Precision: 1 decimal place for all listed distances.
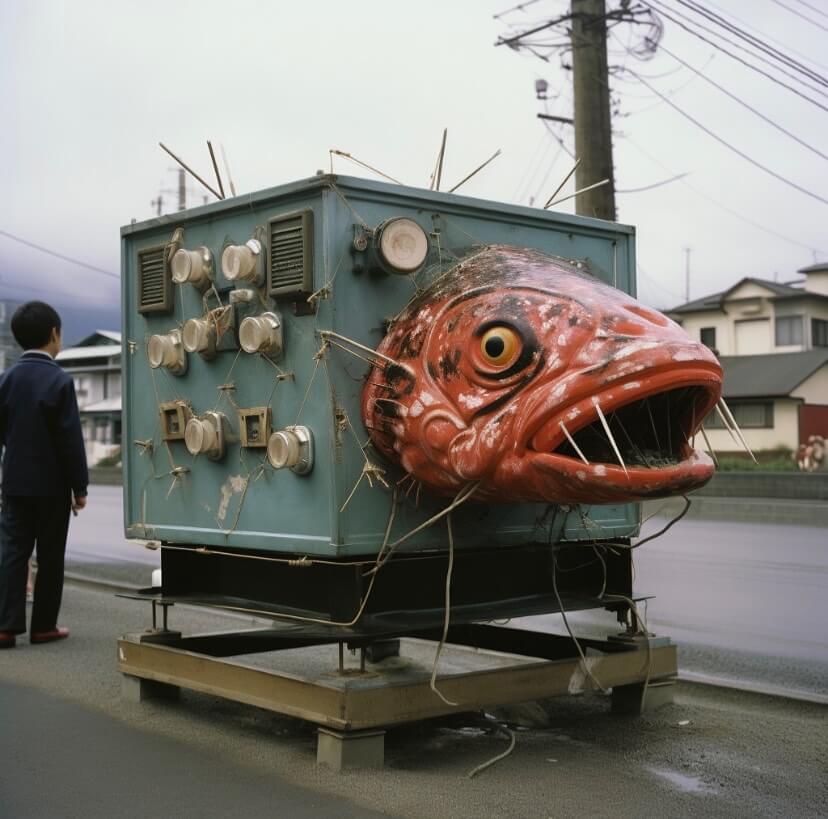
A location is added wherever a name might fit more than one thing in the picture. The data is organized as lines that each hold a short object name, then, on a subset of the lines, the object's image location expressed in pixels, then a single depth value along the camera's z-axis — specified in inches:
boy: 287.9
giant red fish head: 164.2
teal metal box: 189.8
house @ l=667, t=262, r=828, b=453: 1706.4
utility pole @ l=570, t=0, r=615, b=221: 577.6
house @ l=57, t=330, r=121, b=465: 2399.1
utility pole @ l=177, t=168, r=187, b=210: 1888.3
